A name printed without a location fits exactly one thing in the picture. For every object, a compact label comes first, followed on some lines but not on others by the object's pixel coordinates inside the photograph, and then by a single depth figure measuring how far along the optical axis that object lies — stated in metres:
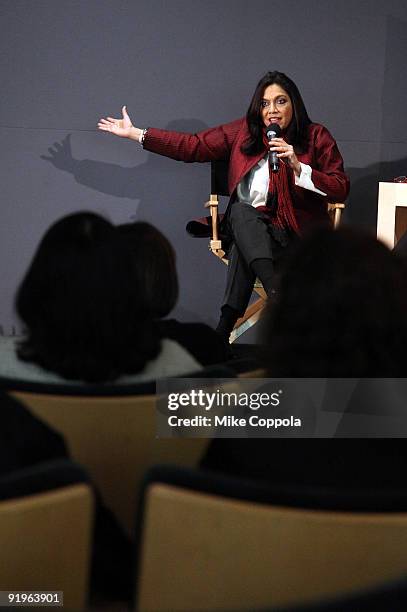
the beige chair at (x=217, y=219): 6.71
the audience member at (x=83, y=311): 3.75
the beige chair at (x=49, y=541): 2.09
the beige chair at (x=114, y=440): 3.31
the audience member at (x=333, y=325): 2.66
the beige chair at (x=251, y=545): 1.91
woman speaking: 6.61
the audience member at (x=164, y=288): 4.98
